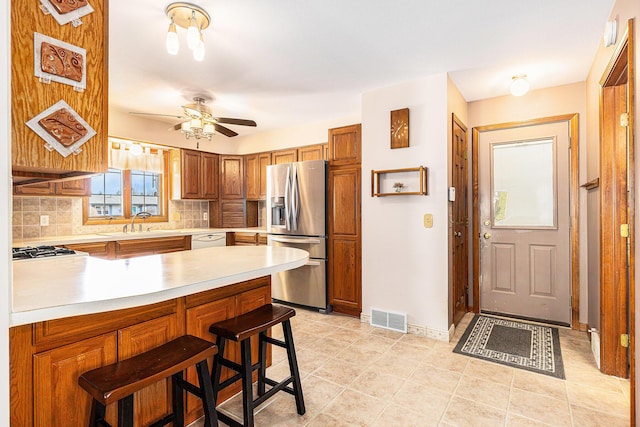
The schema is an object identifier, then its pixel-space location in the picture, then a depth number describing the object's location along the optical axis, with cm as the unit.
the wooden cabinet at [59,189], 330
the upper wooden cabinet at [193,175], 473
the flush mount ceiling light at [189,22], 191
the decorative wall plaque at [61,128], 108
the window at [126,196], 415
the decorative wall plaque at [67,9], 110
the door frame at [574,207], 325
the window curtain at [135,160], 415
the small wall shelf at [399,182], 307
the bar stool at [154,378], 118
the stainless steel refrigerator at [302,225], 387
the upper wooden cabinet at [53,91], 103
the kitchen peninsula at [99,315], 114
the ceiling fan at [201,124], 336
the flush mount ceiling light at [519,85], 301
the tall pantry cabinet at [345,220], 368
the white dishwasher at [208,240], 449
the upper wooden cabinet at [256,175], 508
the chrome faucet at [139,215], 430
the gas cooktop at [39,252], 228
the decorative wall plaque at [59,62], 107
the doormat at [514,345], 256
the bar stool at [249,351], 167
